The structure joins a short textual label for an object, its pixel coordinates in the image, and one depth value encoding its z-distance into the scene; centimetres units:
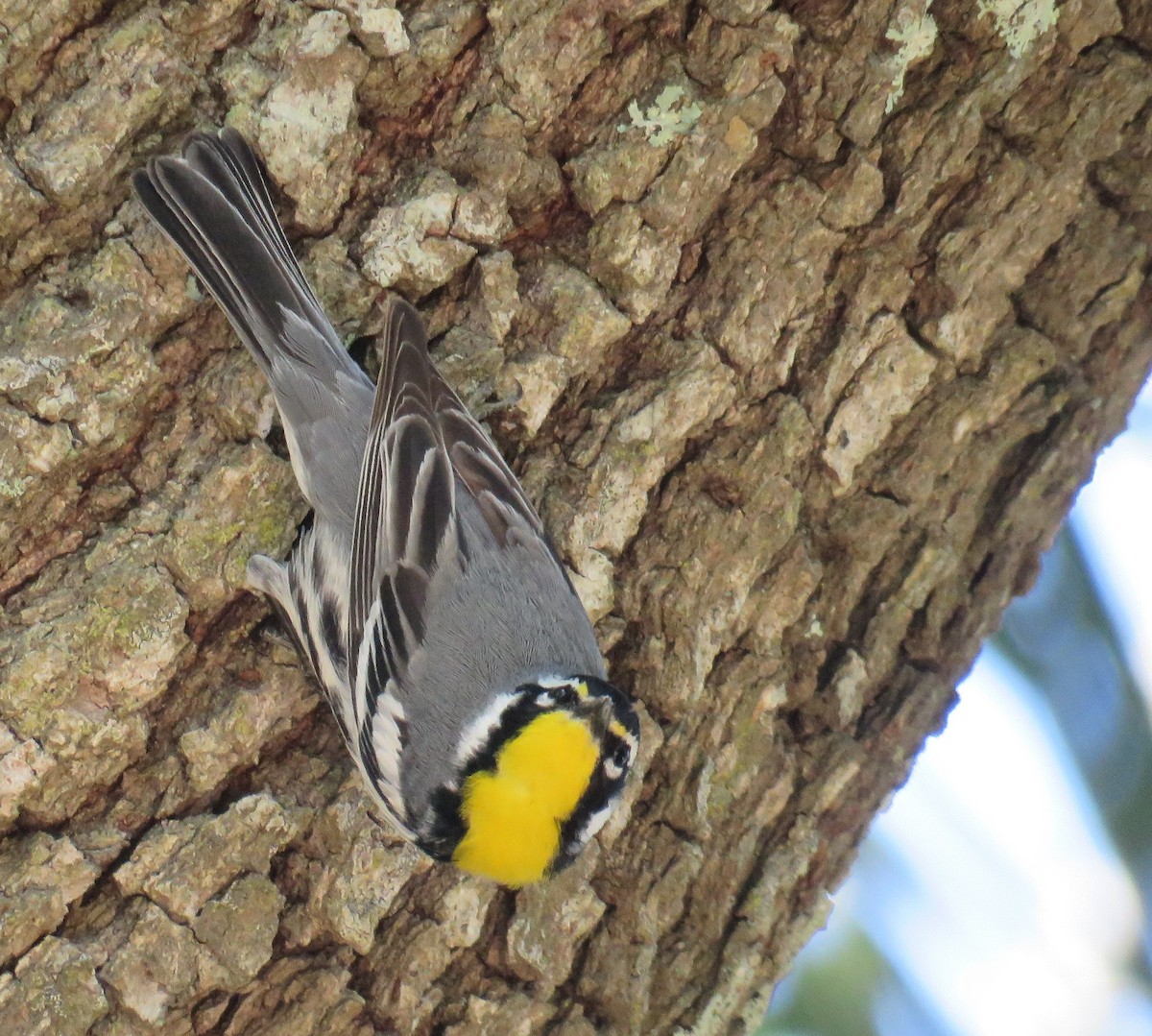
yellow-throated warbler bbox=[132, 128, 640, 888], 543
